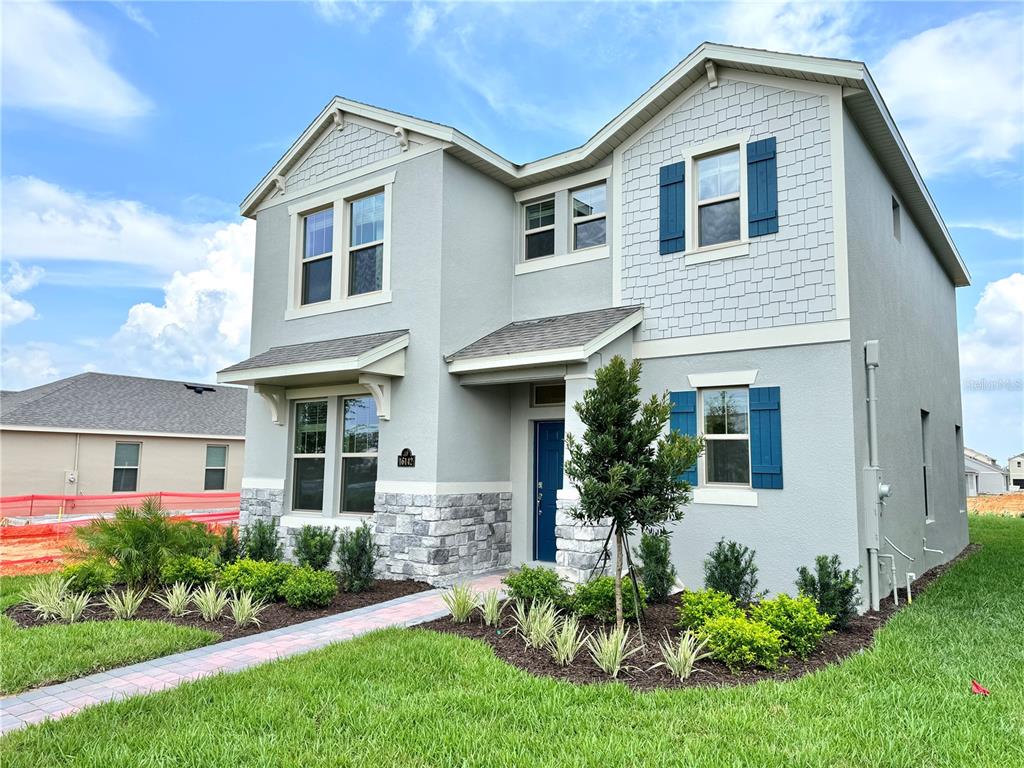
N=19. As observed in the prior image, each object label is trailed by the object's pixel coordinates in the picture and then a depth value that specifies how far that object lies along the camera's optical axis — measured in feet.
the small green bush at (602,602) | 21.68
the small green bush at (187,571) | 26.91
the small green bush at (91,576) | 27.14
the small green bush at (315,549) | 30.35
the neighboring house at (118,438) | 65.46
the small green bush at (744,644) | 17.26
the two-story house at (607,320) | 25.53
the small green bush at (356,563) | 28.07
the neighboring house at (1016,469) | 189.62
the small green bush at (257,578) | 25.63
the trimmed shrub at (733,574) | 24.66
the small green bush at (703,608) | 19.63
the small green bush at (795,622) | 18.49
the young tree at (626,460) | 19.10
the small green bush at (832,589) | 21.57
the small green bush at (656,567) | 25.54
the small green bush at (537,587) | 22.40
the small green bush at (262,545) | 32.37
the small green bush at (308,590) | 24.75
